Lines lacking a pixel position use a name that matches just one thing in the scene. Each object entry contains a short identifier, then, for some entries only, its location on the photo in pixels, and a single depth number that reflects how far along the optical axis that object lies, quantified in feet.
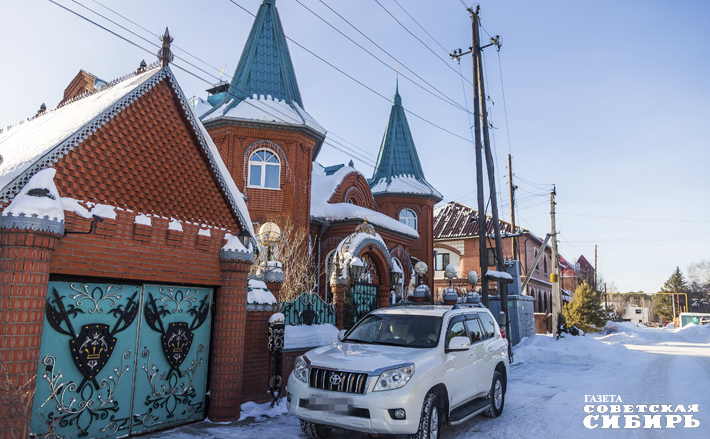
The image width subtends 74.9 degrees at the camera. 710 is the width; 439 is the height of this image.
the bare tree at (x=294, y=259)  47.01
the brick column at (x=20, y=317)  14.51
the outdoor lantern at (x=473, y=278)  58.80
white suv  16.53
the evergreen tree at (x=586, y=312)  100.32
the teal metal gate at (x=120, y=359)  16.79
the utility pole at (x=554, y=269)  76.48
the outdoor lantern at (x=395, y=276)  41.01
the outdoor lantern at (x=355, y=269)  34.81
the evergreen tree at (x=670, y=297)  255.70
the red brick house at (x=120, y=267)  15.34
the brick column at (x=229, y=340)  22.09
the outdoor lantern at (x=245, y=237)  23.72
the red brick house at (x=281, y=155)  56.34
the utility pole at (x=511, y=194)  96.36
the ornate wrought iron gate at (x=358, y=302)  34.32
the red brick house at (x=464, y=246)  118.42
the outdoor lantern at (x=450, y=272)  52.29
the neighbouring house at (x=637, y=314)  290.15
